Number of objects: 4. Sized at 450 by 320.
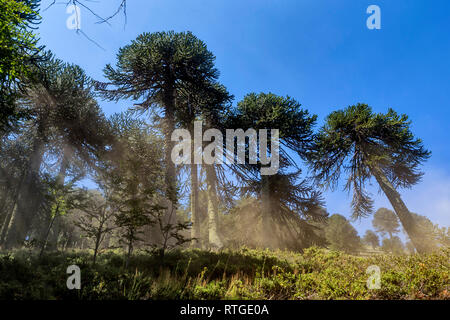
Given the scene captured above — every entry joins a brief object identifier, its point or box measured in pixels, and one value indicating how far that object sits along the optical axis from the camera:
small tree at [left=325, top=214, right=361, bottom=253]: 25.31
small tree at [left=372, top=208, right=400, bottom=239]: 42.56
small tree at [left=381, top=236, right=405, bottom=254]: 36.55
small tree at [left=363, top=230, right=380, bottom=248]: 46.03
